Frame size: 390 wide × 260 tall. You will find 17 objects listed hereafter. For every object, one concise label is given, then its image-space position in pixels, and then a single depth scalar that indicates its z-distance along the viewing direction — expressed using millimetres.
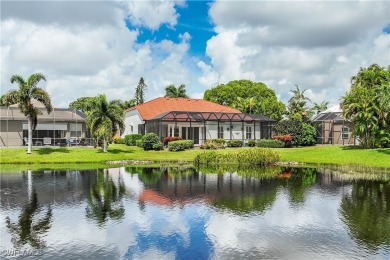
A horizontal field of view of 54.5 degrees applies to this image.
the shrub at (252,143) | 51031
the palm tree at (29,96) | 38250
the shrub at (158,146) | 45525
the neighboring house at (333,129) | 53812
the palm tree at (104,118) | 41844
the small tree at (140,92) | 83562
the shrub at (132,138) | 51688
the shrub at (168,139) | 48094
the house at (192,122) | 51156
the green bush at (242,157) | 37938
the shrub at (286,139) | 50031
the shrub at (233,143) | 49531
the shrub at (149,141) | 45834
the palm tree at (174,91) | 76938
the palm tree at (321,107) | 72312
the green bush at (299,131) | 50875
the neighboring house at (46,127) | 46312
